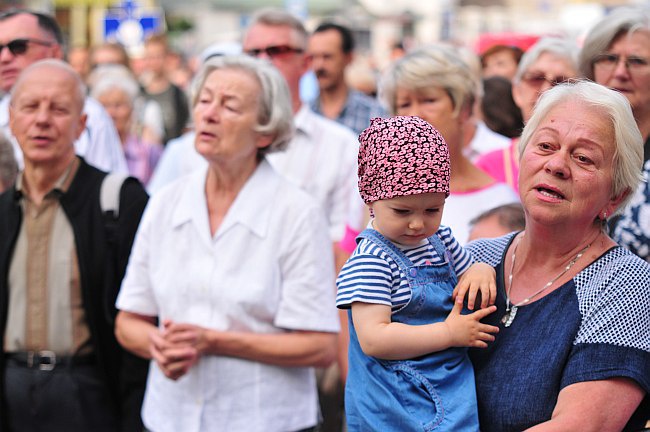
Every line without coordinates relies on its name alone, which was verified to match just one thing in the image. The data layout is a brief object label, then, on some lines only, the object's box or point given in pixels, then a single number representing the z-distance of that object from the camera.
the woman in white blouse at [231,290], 8.13
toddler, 5.39
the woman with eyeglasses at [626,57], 9.09
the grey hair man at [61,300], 8.91
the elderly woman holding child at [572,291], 5.23
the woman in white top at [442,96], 9.28
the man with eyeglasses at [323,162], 11.38
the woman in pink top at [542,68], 11.53
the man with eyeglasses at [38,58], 12.43
